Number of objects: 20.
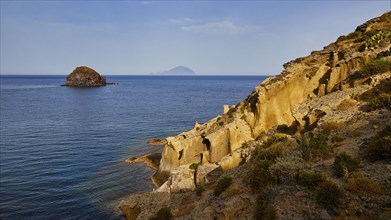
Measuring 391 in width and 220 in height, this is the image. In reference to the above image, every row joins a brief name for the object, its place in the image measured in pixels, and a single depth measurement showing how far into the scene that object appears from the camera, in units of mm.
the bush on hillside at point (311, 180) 15562
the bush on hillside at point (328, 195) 14297
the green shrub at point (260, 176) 17812
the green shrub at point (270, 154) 19980
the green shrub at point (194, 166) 30681
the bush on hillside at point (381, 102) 22391
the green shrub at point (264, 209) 15141
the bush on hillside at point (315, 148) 18609
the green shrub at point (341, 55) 36038
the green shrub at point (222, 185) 19984
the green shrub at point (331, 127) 21828
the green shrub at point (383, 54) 30806
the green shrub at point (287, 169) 17125
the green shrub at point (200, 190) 21672
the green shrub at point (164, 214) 21119
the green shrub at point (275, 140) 24036
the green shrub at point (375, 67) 28155
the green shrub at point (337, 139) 19938
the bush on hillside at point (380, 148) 16109
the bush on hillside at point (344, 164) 16047
